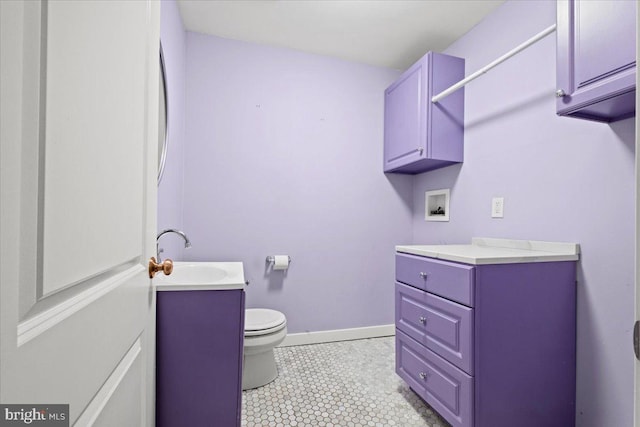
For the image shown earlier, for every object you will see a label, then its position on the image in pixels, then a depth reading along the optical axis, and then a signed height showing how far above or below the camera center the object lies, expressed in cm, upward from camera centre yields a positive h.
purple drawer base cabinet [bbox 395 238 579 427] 121 -52
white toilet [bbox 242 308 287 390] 161 -75
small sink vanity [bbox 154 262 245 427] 98 -48
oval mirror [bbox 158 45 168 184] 148 +52
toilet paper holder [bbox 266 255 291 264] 223 -33
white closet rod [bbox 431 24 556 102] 131 +84
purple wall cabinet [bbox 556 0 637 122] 96 +59
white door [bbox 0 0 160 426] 28 +2
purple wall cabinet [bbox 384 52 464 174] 199 +75
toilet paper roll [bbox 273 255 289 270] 219 -34
